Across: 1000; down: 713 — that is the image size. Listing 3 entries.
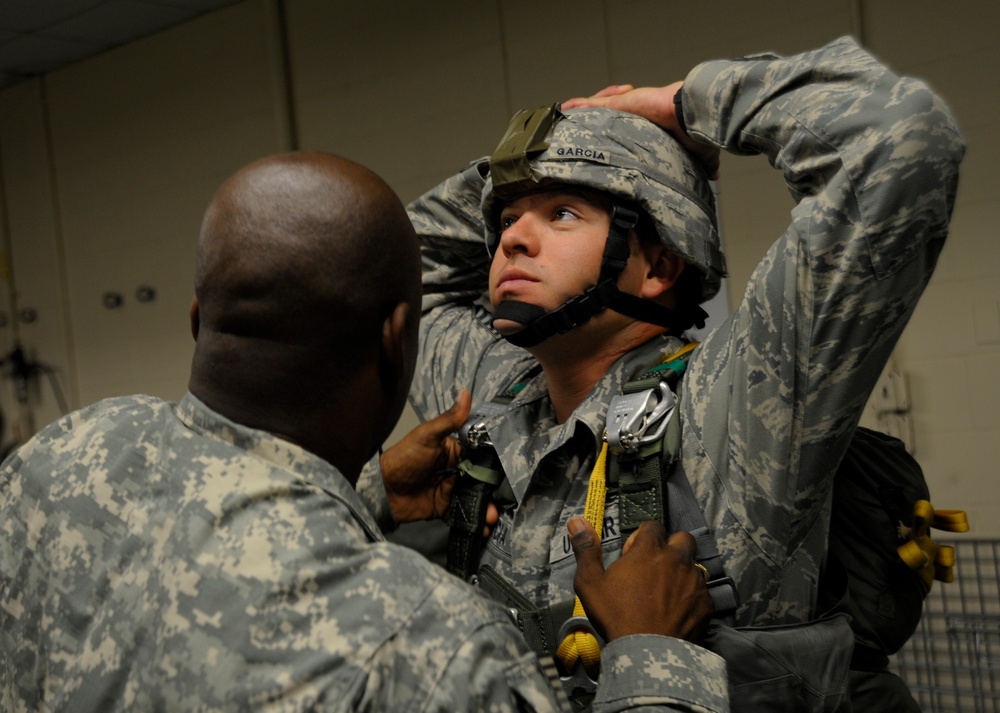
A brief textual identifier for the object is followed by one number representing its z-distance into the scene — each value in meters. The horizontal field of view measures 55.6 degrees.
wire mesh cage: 2.29
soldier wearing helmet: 1.28
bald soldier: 0.80
